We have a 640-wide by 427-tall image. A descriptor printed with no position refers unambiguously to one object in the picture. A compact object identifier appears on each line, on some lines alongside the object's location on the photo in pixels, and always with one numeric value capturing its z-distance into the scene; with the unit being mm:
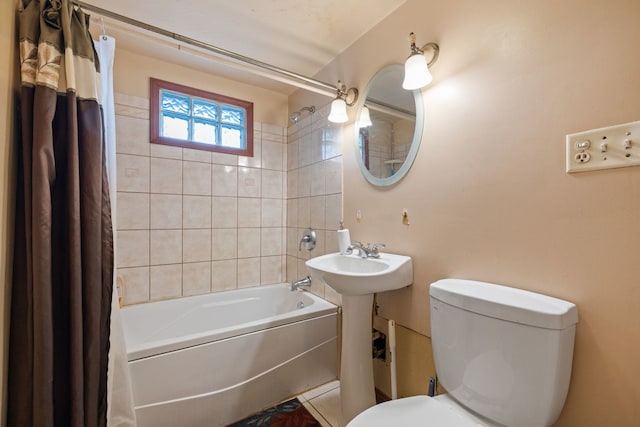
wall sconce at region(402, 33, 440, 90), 1197
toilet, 788
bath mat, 1471
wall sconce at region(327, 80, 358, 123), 1700
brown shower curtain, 886
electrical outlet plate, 759
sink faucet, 1462
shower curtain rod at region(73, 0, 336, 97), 1074
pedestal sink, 1353
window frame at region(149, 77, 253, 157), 1975
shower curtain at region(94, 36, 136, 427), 1065
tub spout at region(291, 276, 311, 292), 2057
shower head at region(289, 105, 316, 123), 2161
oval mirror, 1385
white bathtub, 1324
